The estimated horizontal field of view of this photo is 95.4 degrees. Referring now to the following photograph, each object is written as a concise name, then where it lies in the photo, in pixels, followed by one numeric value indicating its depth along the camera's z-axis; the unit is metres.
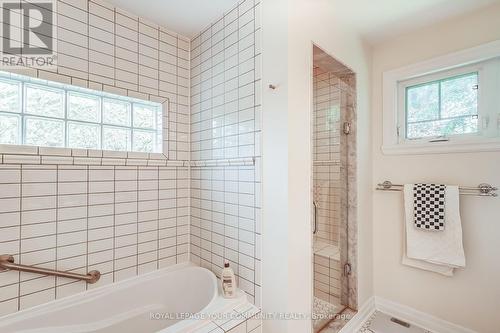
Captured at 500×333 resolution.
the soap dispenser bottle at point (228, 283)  1.45
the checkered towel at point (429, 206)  1.64
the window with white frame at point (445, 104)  1.58
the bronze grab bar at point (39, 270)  1.22
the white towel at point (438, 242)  1.60
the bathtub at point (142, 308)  1.27
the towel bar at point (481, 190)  1.52
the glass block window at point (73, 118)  1.32
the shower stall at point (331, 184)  1.54
